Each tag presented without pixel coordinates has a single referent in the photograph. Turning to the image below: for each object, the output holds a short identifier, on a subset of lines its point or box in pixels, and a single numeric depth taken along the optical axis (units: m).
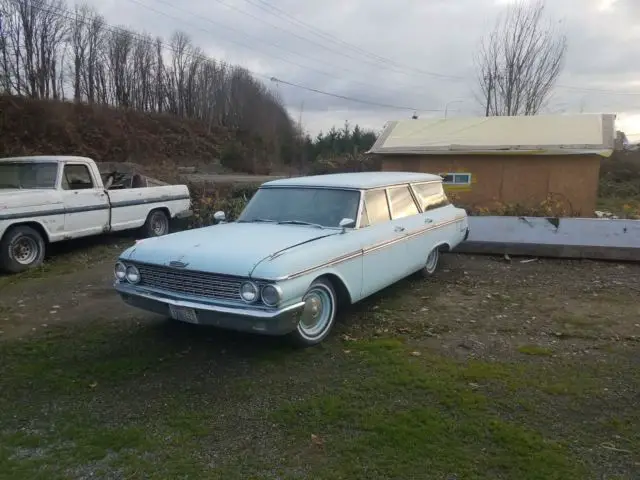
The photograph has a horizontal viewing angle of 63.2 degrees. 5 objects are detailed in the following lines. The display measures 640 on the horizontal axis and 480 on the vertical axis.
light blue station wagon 4.20
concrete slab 8.44
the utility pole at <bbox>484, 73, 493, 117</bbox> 23.78
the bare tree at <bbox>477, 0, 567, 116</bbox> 23.02
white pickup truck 7.83
